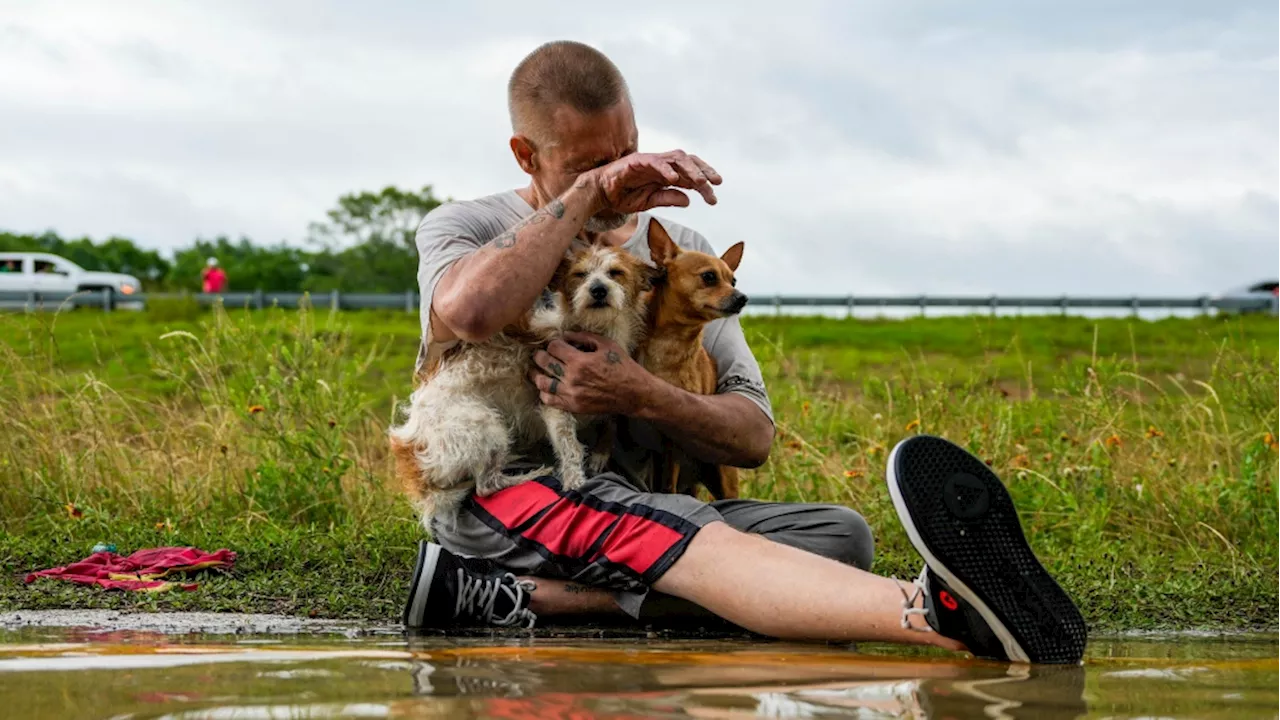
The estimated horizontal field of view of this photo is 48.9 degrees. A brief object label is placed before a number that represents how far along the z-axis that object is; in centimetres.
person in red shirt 3031
